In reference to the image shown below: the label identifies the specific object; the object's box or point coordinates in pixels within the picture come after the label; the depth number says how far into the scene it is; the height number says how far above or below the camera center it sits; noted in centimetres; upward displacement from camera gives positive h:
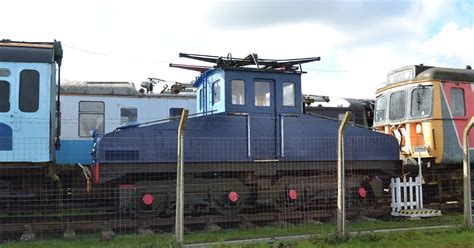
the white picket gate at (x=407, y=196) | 1184 -106
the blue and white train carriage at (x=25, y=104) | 1032 +97
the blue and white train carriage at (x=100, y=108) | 1448 +126
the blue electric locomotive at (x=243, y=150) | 1064 +1
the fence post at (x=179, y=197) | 742 -65
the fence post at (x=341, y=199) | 824 -77
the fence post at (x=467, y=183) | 948 -61
